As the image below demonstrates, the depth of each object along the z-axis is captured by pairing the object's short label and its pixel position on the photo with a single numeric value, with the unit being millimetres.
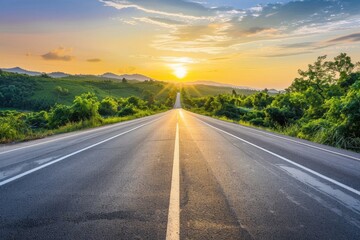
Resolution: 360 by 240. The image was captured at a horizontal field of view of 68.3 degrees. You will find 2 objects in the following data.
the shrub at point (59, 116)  25870
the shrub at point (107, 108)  57519
